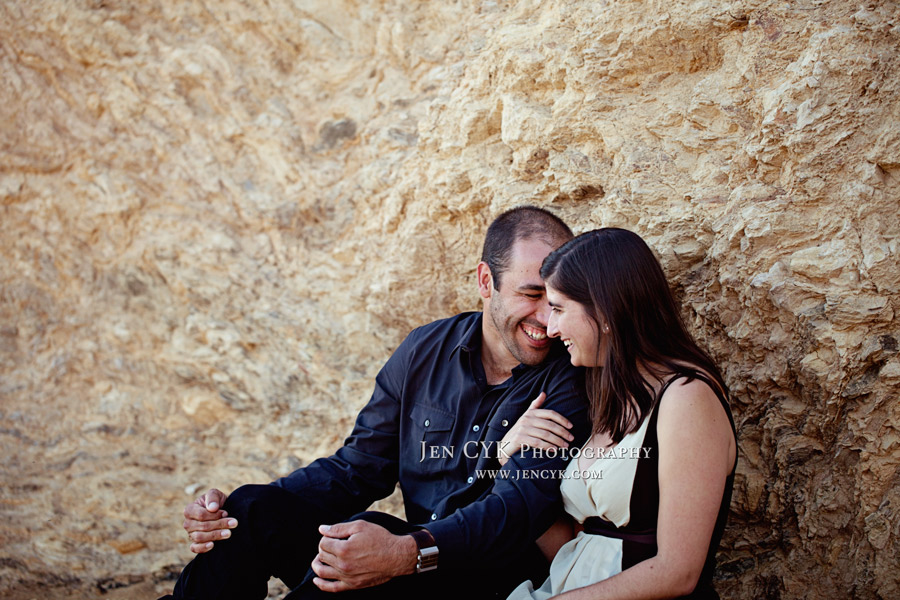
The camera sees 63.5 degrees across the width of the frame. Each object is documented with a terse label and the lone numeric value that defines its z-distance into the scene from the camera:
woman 2.17
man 2.45
